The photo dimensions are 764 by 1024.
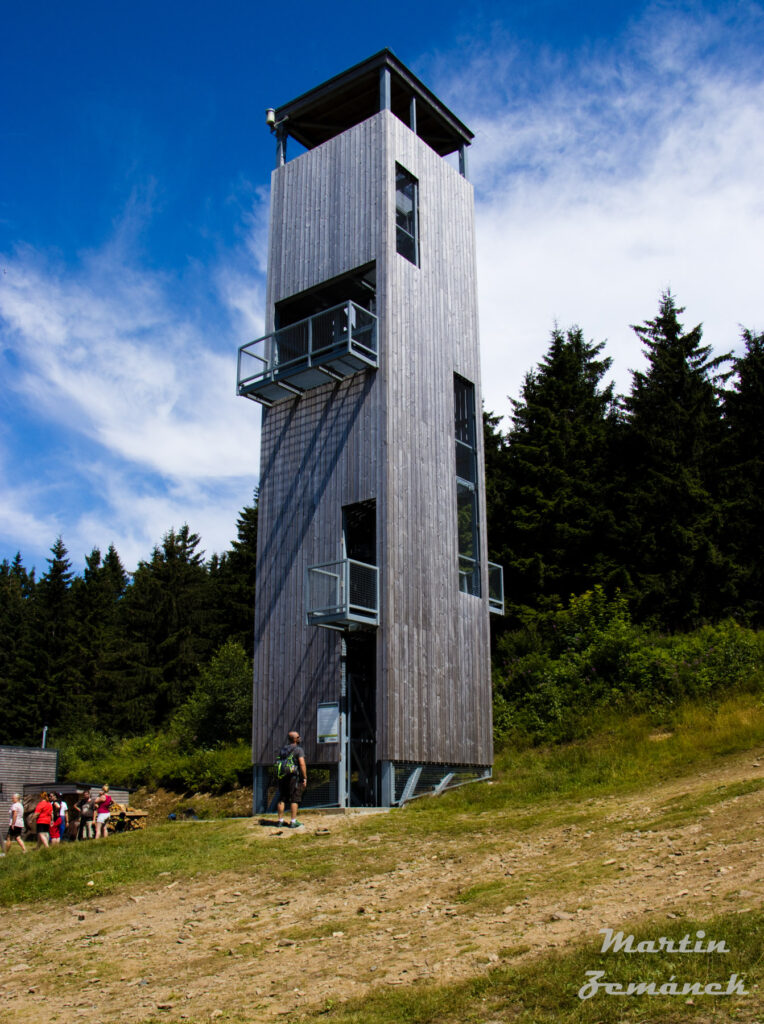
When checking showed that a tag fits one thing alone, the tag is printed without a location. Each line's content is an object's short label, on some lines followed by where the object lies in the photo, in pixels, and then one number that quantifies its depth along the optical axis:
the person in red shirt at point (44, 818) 18.72
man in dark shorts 15.02
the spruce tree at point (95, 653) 50.62
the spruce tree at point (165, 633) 49.81
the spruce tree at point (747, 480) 28.69
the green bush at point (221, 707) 32.47
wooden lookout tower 18.36
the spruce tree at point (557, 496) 31.83
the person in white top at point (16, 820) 19.08
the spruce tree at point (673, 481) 28.66
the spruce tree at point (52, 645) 52.81
